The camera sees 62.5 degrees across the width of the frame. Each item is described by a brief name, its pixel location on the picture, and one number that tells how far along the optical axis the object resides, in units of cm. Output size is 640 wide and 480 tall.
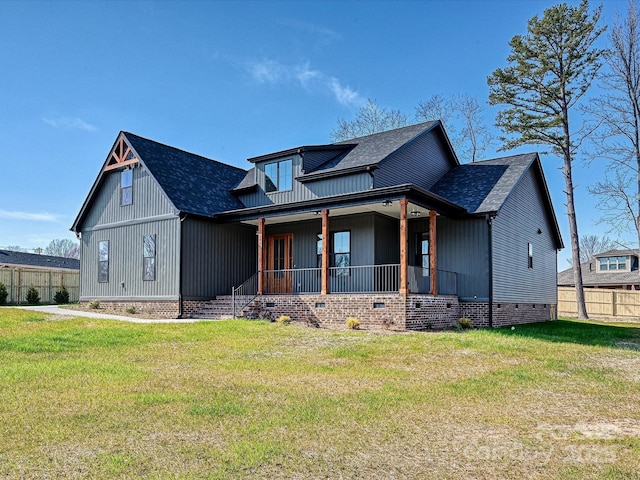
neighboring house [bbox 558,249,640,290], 3684
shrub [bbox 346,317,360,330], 1501
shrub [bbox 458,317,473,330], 1647
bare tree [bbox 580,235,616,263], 7044
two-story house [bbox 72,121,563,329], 1678
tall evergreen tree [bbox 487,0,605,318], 2597
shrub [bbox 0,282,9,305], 2591
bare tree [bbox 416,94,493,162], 3312
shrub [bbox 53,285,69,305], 2741
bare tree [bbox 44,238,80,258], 10475
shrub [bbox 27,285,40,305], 2701
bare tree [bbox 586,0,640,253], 2580
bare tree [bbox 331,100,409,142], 3409
